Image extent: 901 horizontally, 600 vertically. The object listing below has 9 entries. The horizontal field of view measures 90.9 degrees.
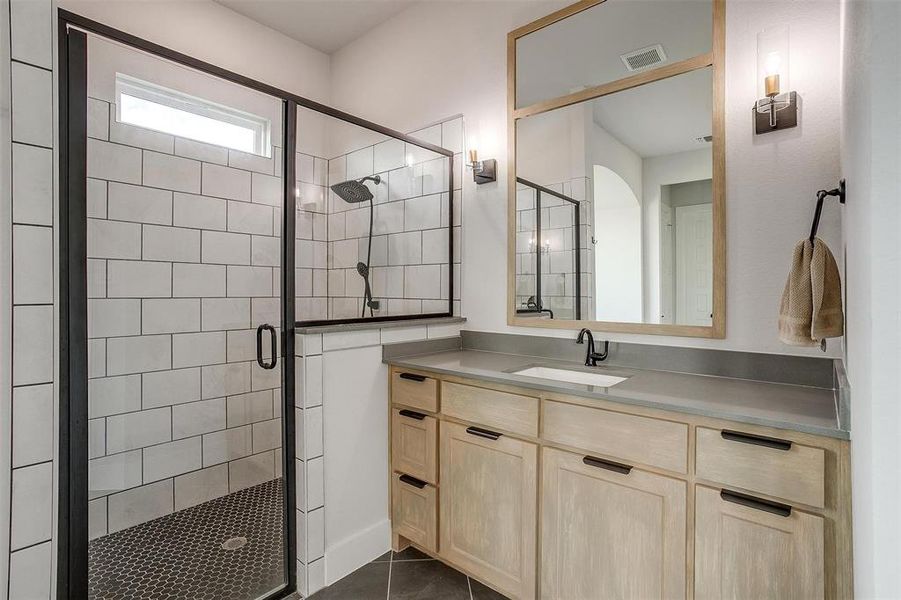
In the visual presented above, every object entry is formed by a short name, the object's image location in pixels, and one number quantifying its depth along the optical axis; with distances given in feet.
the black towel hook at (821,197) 4.03
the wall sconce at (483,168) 7.73
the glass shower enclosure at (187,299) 4.42
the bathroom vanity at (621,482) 3.69
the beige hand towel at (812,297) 3.92
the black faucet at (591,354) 6.34
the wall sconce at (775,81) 4.98
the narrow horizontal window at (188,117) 4.68
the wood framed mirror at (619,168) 5.69
